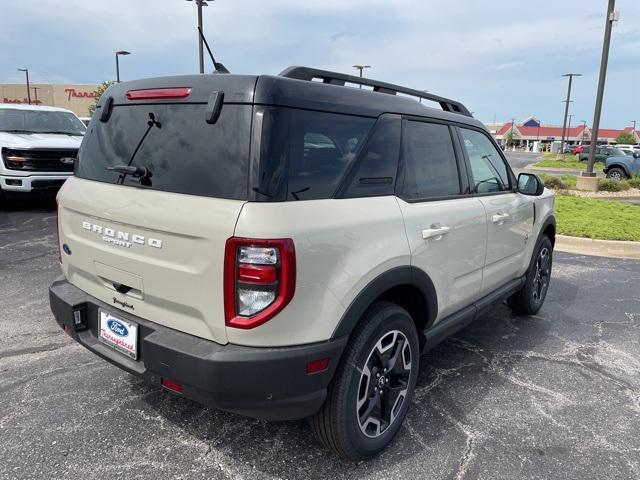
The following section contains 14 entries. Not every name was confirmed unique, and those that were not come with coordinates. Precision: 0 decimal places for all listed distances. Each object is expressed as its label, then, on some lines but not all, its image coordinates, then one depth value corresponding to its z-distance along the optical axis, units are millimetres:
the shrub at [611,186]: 15625
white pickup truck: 8578
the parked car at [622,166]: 19750
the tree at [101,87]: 53603
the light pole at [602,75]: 13734
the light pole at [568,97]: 42012
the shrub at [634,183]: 16703
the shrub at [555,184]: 14617
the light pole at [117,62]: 31100
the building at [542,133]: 94812
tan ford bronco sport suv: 2020
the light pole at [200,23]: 15791
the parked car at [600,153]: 21561
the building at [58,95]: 61594
